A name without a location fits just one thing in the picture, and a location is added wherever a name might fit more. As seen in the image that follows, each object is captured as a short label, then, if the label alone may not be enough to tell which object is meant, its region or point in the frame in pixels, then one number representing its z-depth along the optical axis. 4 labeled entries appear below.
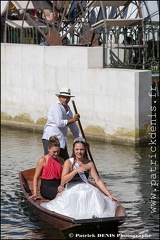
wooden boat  14.48
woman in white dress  14.55
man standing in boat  15.37
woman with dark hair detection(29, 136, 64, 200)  15.28
